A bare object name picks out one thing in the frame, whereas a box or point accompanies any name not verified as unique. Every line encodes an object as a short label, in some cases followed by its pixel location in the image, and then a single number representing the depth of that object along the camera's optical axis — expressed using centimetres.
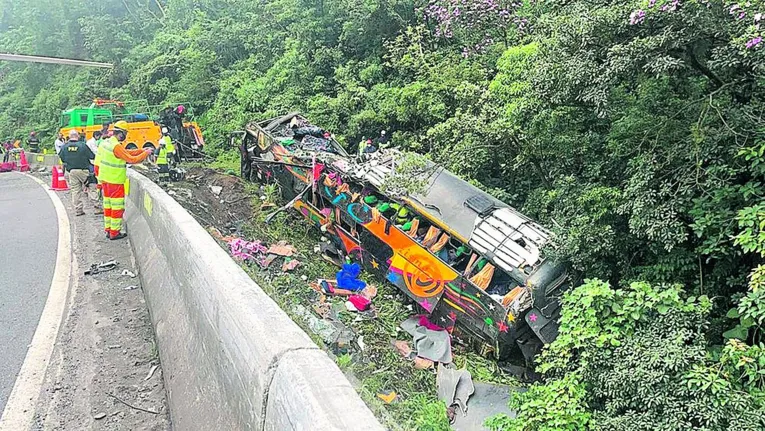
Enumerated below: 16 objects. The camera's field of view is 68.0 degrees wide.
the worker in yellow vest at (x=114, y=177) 769
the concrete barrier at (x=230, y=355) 191
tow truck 1591
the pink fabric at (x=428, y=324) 728
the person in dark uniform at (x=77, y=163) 1050
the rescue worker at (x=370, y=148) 1087
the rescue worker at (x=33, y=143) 2585
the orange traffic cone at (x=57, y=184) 1416
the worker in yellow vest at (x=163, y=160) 1236
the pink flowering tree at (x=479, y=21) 1142
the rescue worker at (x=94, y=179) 1106
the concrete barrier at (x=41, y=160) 2138
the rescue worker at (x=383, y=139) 1273
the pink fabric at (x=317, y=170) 944
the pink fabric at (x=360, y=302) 779
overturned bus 636
